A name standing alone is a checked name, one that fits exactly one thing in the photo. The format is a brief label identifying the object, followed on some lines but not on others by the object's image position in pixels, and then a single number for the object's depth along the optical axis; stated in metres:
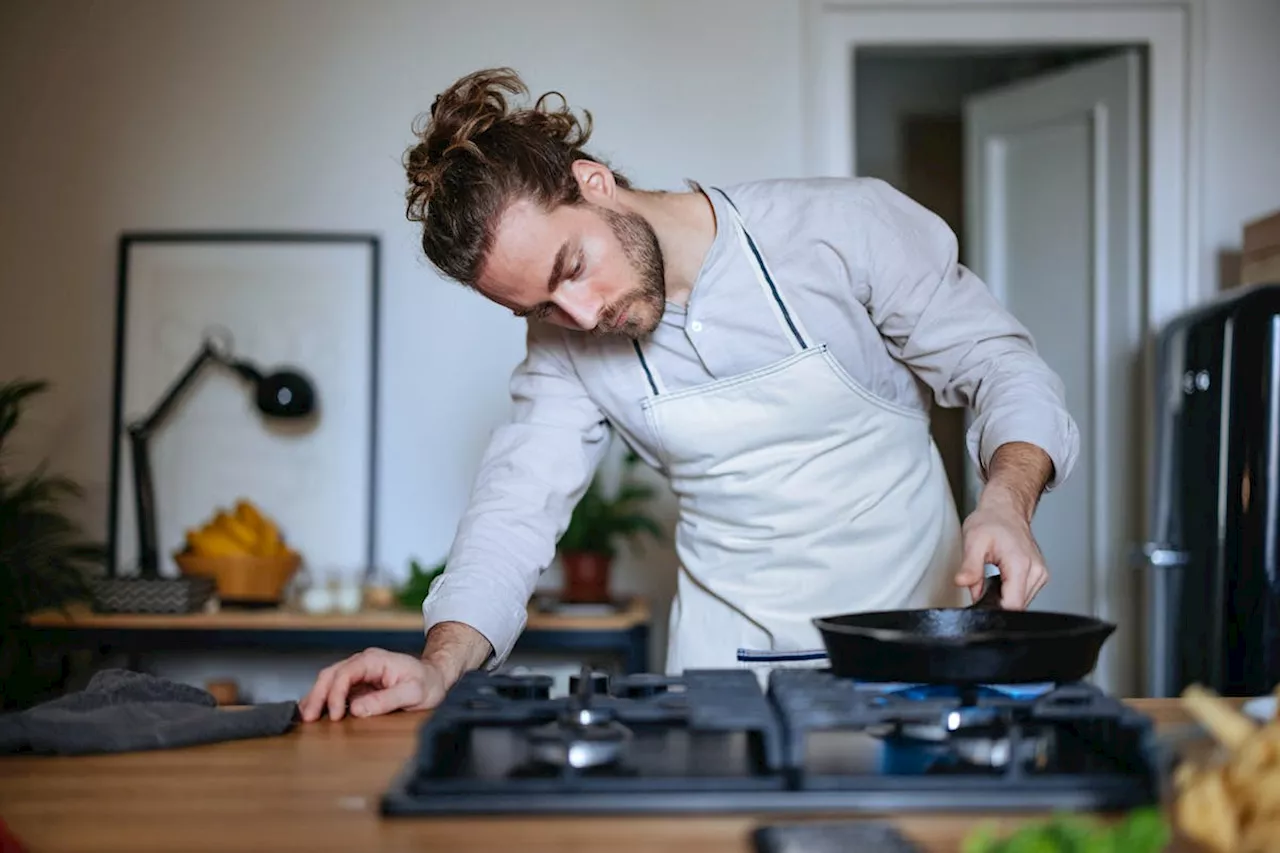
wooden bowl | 3.34
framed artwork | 3.64
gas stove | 0.95
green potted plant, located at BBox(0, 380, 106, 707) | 3.10
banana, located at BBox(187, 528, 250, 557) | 3.37
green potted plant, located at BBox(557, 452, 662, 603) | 3.36
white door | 3.71
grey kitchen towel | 1.22
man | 1.66
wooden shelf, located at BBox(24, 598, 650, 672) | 3.13
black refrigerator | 2.88
